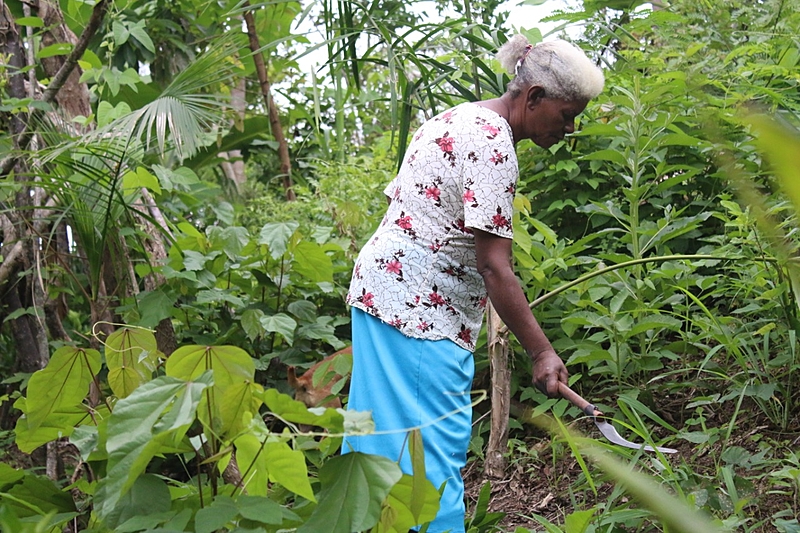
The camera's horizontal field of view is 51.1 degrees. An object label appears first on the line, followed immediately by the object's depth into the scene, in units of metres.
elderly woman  2.11
